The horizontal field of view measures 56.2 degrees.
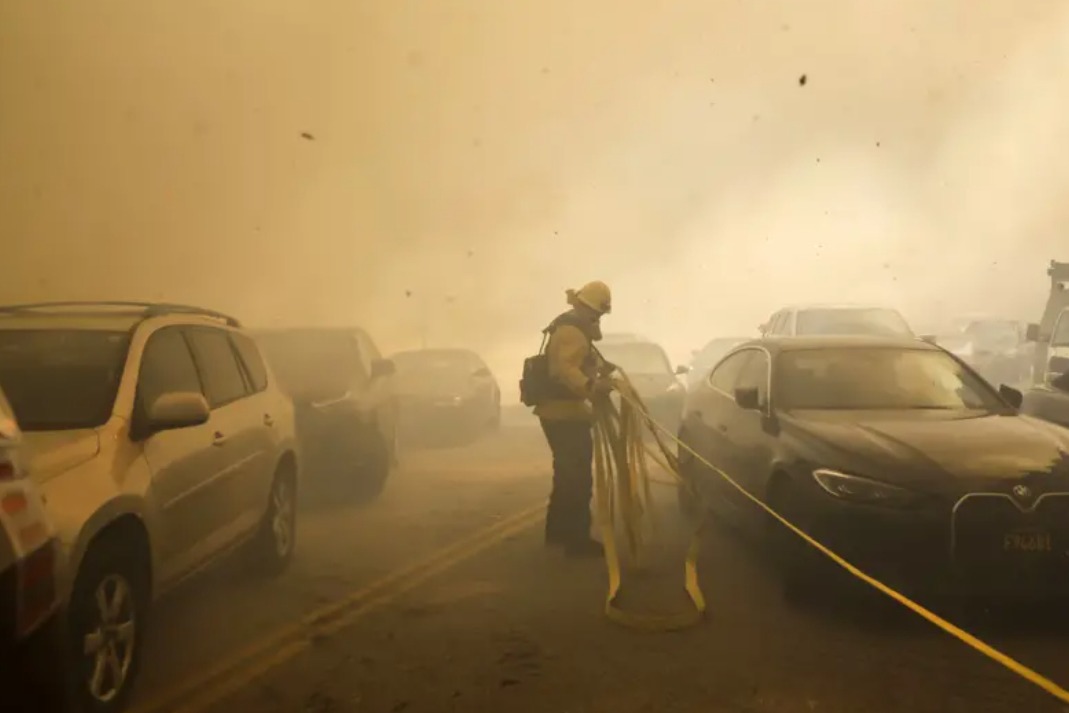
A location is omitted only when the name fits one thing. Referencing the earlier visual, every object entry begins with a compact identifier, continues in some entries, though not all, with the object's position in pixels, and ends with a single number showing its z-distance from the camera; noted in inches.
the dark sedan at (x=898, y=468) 191.9
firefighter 266.8
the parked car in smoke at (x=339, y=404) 351.6
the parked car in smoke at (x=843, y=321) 542.6
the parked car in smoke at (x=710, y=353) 697.6
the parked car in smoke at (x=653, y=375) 524.1
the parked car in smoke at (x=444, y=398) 563.5
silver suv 148.2
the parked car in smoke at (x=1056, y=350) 379.2
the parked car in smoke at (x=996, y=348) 786.2
